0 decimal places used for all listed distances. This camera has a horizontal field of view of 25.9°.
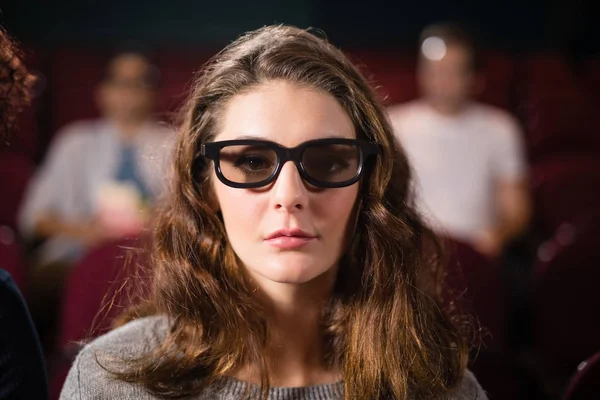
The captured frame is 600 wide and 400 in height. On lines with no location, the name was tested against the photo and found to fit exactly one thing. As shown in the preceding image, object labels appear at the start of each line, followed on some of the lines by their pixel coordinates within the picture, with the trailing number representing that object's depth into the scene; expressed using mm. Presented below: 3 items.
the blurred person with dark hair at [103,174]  2012
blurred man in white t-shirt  2142
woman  1082
